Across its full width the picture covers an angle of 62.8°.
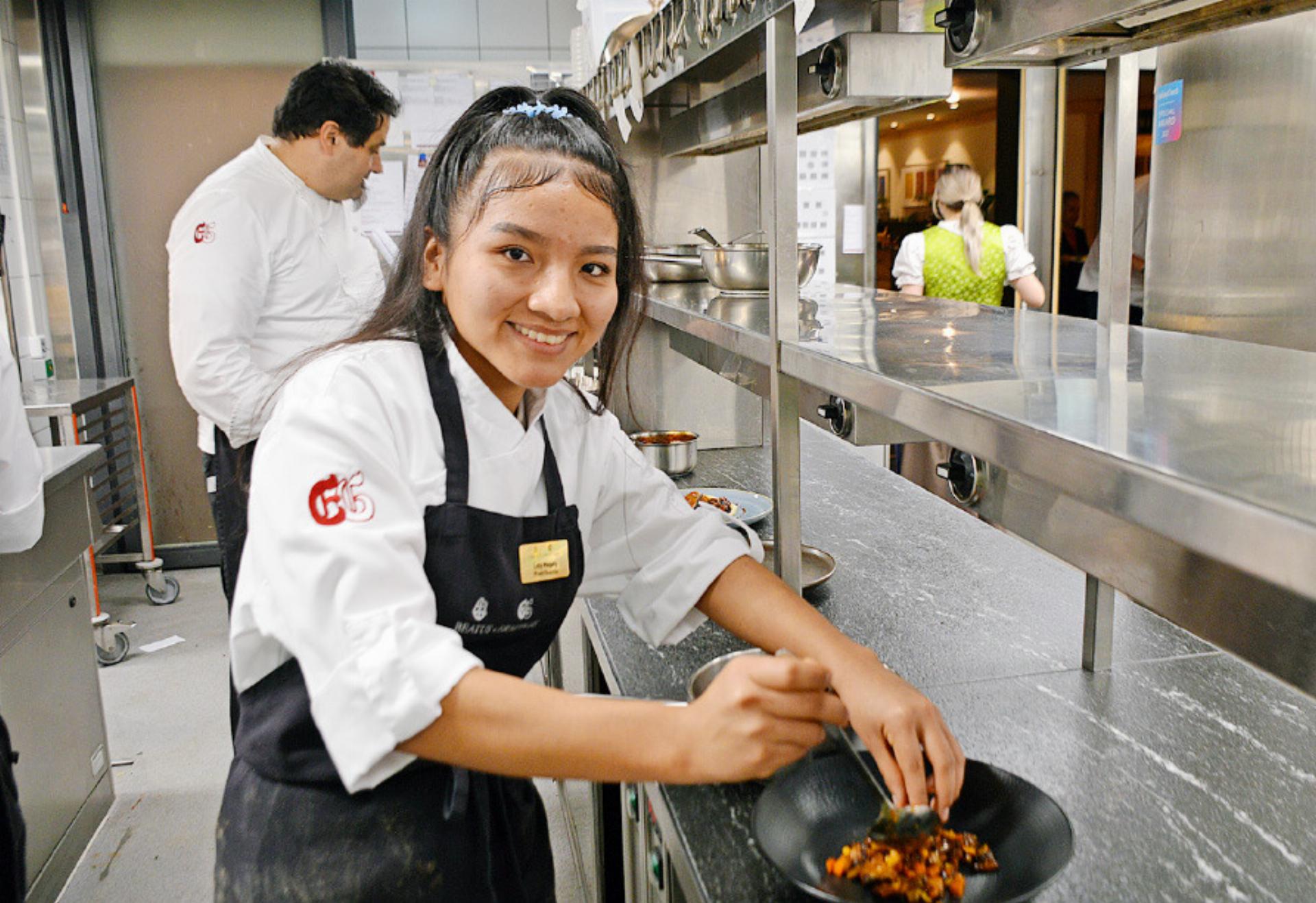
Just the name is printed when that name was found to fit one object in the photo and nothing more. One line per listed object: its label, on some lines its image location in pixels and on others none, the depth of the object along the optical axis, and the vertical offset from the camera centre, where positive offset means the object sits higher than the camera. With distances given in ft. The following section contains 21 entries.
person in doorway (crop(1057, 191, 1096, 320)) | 16.84 -0.19
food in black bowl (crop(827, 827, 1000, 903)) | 3.22 -1.85
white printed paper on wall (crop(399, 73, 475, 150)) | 15.28 +2.39
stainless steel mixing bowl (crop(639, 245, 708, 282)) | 9.37 -0.03
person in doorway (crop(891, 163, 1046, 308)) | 14.58 -0.04
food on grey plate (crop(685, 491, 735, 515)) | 7.68 -1.72
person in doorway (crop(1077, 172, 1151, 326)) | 13.24 -0.08
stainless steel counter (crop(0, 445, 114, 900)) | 7.55 -2.93
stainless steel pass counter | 1.92 -0.43
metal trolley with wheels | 12.21 -2.45
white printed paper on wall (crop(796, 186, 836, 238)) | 15.08 +0.62
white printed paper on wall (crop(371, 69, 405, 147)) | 15.11 +2.47
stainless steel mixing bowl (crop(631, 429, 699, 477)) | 9.37 -1.64
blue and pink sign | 9.84 +1.20
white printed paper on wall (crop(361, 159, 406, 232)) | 15.81 +1.05
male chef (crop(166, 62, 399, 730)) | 8.51 +0.09
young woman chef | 2.99 -1.05
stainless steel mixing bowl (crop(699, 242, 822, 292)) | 7.47 -0.05
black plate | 3.22 -1.83
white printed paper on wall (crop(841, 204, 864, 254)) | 16.81 +0.40
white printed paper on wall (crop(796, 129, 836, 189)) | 14.87 +1.33
